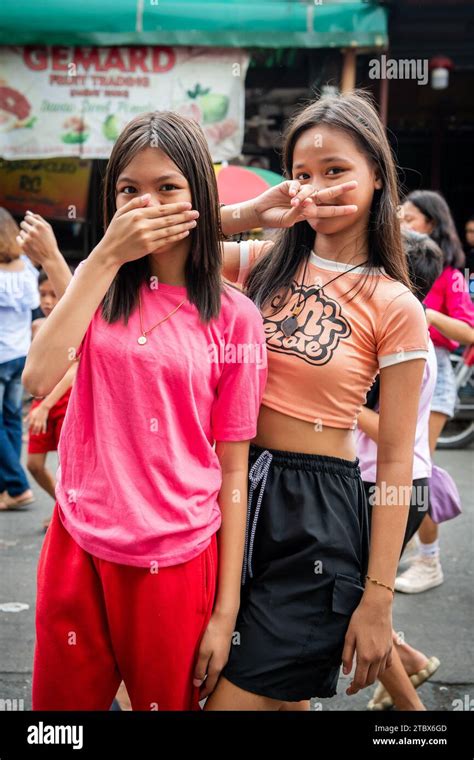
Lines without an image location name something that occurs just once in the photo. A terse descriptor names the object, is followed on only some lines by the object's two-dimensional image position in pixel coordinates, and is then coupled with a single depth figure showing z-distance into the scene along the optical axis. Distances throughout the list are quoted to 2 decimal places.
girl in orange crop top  1.94
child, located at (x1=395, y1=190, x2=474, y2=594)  4.43
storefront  7.48
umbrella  5.73
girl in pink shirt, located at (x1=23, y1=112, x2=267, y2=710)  1.76
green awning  7.46
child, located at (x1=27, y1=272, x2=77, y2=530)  4.48
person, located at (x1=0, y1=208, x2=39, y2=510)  5.44
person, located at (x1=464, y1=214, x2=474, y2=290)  6.62
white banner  7.75
